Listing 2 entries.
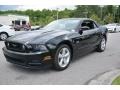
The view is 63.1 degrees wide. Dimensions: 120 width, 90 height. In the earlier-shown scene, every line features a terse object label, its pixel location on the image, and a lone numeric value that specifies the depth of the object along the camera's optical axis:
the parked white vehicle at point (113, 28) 10.58
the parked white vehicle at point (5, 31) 6.00
